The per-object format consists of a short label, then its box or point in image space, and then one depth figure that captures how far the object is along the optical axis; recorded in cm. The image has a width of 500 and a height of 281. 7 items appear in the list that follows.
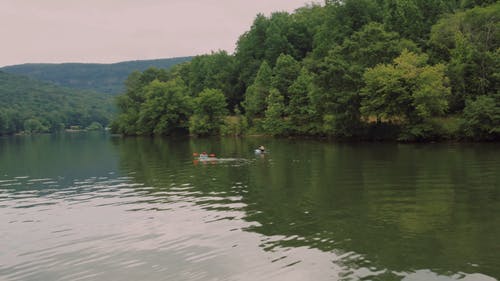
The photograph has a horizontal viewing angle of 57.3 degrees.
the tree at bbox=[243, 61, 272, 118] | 10931
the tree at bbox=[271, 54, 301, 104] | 10512
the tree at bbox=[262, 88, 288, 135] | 9531
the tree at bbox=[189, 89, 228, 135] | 11806
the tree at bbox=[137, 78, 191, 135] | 12988
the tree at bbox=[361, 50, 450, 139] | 6600
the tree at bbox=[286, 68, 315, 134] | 9044
